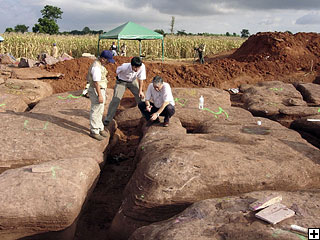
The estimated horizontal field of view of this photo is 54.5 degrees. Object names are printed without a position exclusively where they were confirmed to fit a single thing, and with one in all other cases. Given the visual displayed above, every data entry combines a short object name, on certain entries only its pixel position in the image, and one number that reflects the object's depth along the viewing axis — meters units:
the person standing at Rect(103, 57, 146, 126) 5.80
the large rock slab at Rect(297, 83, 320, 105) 7.73
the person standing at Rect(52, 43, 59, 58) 18.33
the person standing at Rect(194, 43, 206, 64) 16.93
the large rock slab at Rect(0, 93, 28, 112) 6.40
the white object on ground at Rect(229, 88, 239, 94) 9.89
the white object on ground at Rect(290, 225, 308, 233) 2.31
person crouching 4.95
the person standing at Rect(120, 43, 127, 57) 19.14
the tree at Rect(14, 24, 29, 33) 56.47
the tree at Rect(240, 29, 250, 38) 61.53
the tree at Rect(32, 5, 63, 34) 43.94
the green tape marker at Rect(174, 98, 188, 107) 6.71
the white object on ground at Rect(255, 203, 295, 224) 2.43
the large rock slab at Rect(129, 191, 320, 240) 2.37
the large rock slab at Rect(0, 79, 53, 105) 7.56
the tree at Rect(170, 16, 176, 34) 35.21
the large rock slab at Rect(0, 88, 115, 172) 4.42
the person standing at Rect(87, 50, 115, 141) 4.63
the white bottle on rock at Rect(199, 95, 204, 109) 6.29
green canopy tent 15.49
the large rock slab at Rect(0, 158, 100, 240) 3.21
